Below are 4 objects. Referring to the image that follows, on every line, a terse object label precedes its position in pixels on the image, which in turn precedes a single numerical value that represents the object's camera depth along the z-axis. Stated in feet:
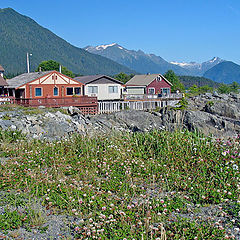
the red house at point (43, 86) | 115.07
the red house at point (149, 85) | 170.71
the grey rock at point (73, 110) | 100.84
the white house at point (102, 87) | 135.54
